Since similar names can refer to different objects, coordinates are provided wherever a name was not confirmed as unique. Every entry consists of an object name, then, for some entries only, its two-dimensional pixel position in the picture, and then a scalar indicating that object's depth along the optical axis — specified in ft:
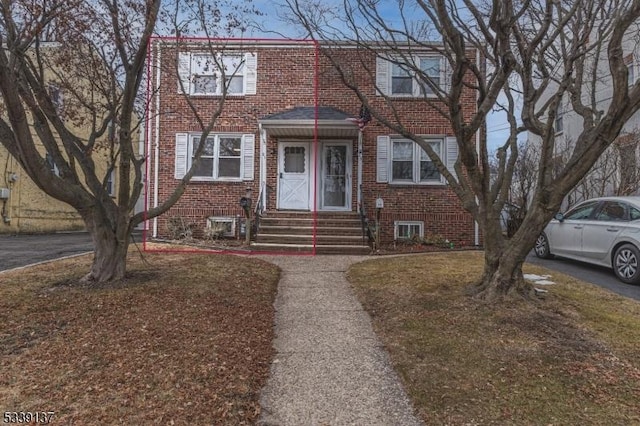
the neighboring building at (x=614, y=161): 35.94
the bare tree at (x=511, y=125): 14.14
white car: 22.16
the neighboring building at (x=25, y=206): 49.73
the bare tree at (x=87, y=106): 16.12
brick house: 38.29
